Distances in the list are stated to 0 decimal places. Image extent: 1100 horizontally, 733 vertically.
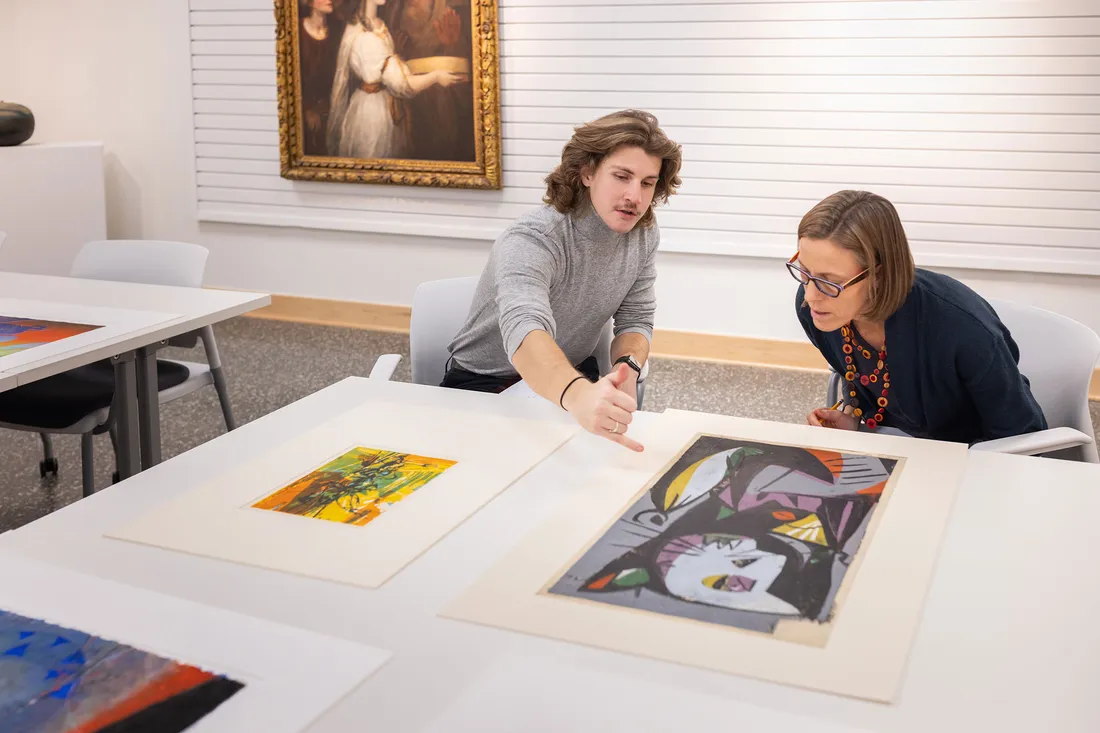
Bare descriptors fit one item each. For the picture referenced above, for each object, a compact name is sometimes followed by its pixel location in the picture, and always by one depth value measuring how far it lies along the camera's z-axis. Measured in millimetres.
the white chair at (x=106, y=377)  2734
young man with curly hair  2016
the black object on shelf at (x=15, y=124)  5301
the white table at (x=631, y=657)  984
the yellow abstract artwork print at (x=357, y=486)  1472
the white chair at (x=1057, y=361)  2182
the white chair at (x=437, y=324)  2641
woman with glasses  1922
